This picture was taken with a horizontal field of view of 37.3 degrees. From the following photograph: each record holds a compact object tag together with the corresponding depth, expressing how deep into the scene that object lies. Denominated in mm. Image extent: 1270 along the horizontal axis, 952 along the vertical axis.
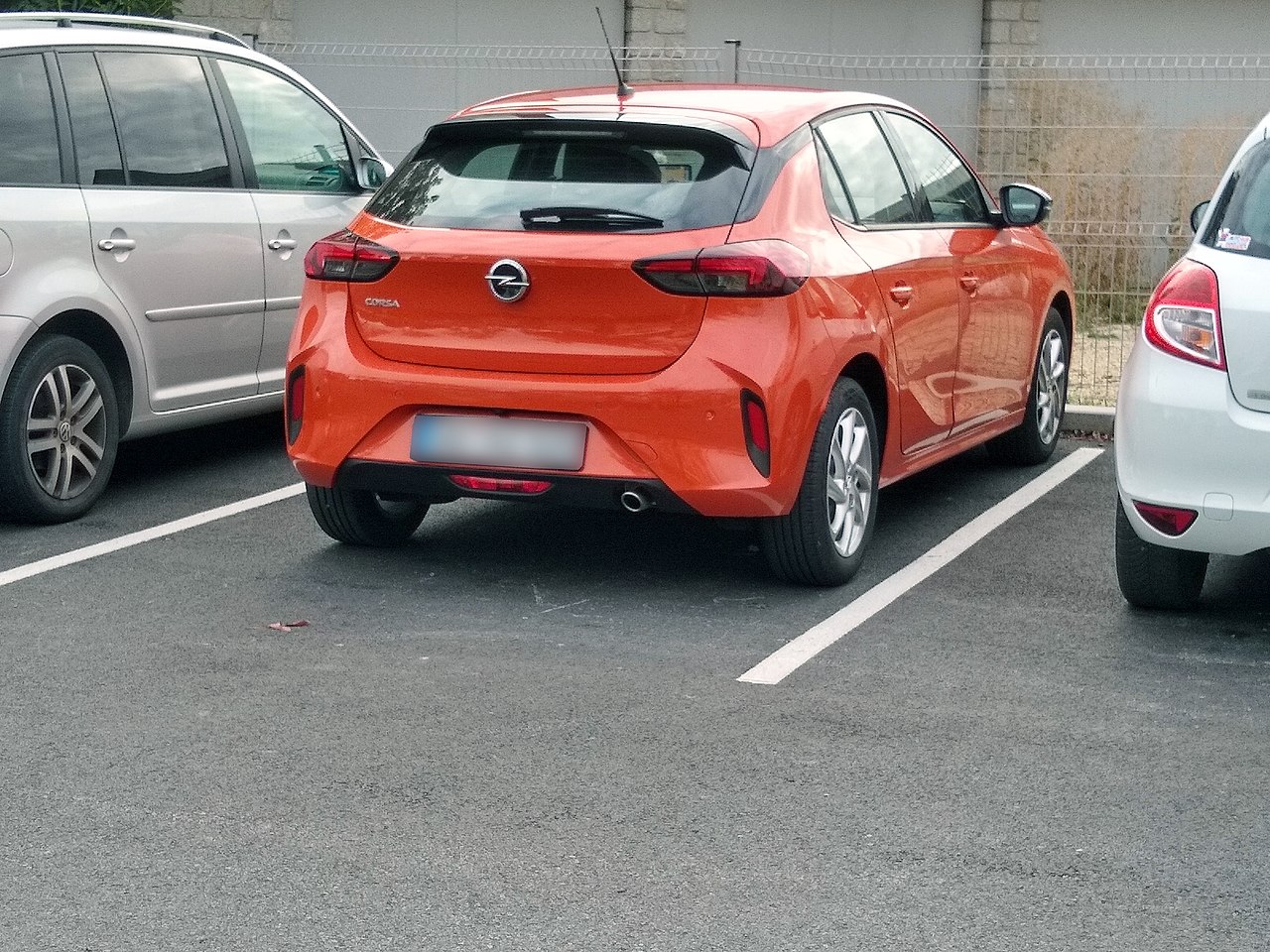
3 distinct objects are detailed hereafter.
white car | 5105
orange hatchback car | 5574
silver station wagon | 6762
